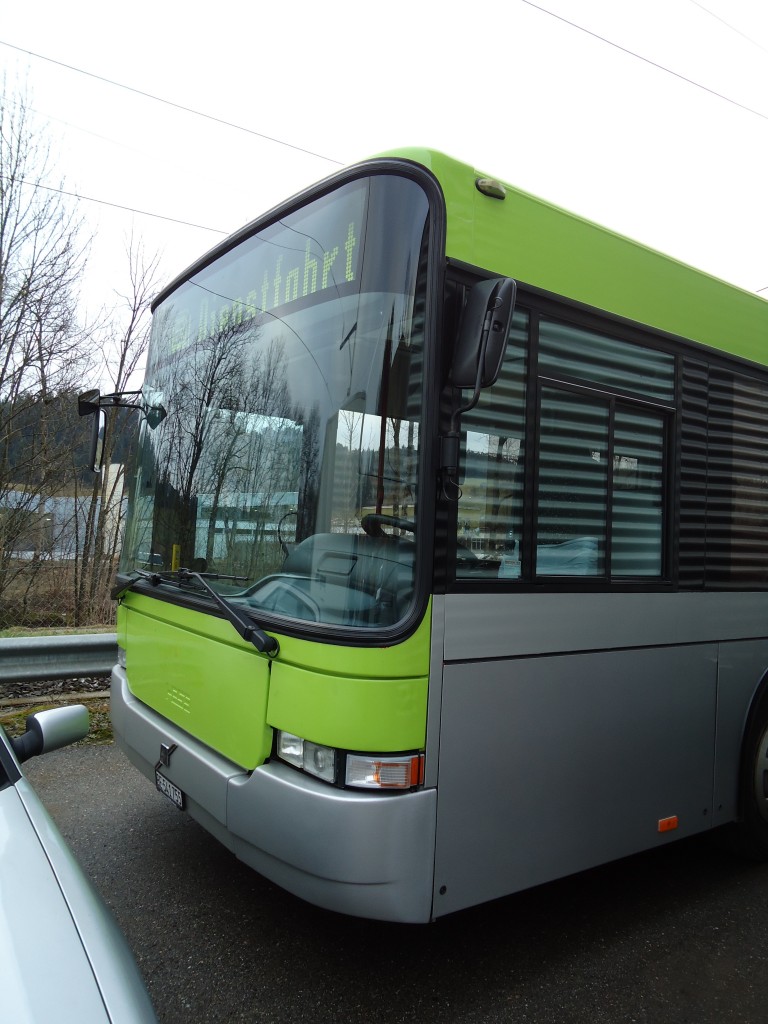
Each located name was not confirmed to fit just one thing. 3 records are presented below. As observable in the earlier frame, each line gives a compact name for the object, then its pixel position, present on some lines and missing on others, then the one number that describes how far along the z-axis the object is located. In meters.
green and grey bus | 2.56
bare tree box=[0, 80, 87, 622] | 10.23
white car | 1.39
